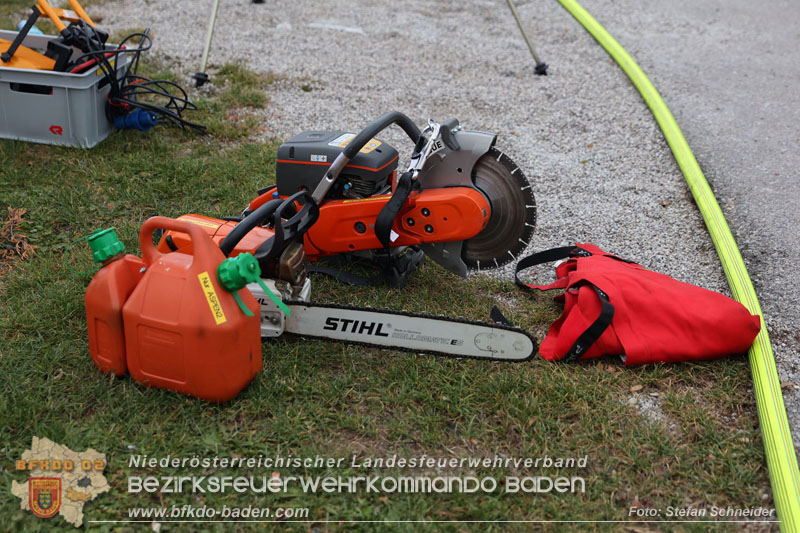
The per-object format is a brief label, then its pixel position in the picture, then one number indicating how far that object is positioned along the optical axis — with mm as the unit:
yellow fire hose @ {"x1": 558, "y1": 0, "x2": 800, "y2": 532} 2324
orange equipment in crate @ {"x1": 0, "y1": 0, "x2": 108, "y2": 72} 4469
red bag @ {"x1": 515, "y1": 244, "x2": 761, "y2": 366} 2912
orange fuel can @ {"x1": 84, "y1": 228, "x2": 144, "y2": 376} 2439
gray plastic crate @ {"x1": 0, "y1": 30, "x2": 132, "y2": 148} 4438
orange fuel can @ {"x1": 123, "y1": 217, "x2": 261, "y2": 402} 2330
